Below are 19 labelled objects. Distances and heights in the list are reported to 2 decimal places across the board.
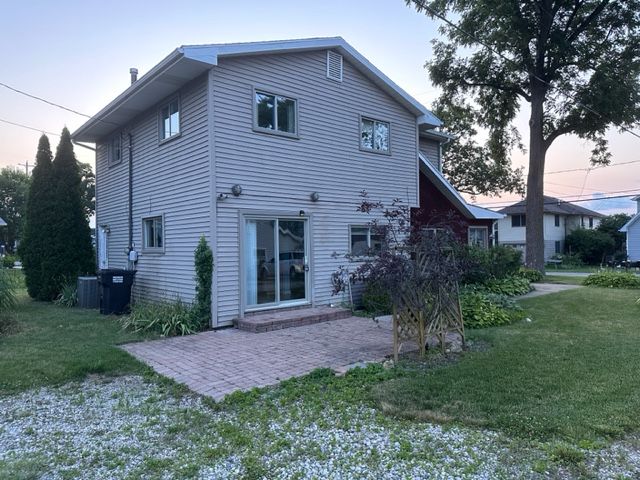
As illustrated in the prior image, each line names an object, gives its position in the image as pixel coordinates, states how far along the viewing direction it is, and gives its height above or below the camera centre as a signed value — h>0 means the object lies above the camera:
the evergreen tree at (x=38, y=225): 12.34 +0.98
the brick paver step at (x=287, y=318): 8.08 -1.27
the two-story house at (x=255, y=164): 8.45 +2.09
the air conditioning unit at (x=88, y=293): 11.25 -0.91
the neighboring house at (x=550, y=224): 37.12 +2.30
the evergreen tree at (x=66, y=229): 12.27 +0.84
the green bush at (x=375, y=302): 10.18 -1.18
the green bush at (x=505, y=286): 12.79 -1.08
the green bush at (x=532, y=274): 17.64 -0.99
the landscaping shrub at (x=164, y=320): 7.95 -1.20
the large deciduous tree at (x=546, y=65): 17.09 +7.99
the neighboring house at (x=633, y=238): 30.72 +0.76
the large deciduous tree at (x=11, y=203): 39.88 +5.29
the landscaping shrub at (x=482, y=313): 8.27 -1.23
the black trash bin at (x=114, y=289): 9.96 -0.73
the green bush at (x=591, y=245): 34.75 +0.35
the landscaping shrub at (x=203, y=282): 8.15 -0.49
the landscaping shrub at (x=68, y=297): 11.53 -1.04
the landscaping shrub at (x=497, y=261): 12.98 -0.34
